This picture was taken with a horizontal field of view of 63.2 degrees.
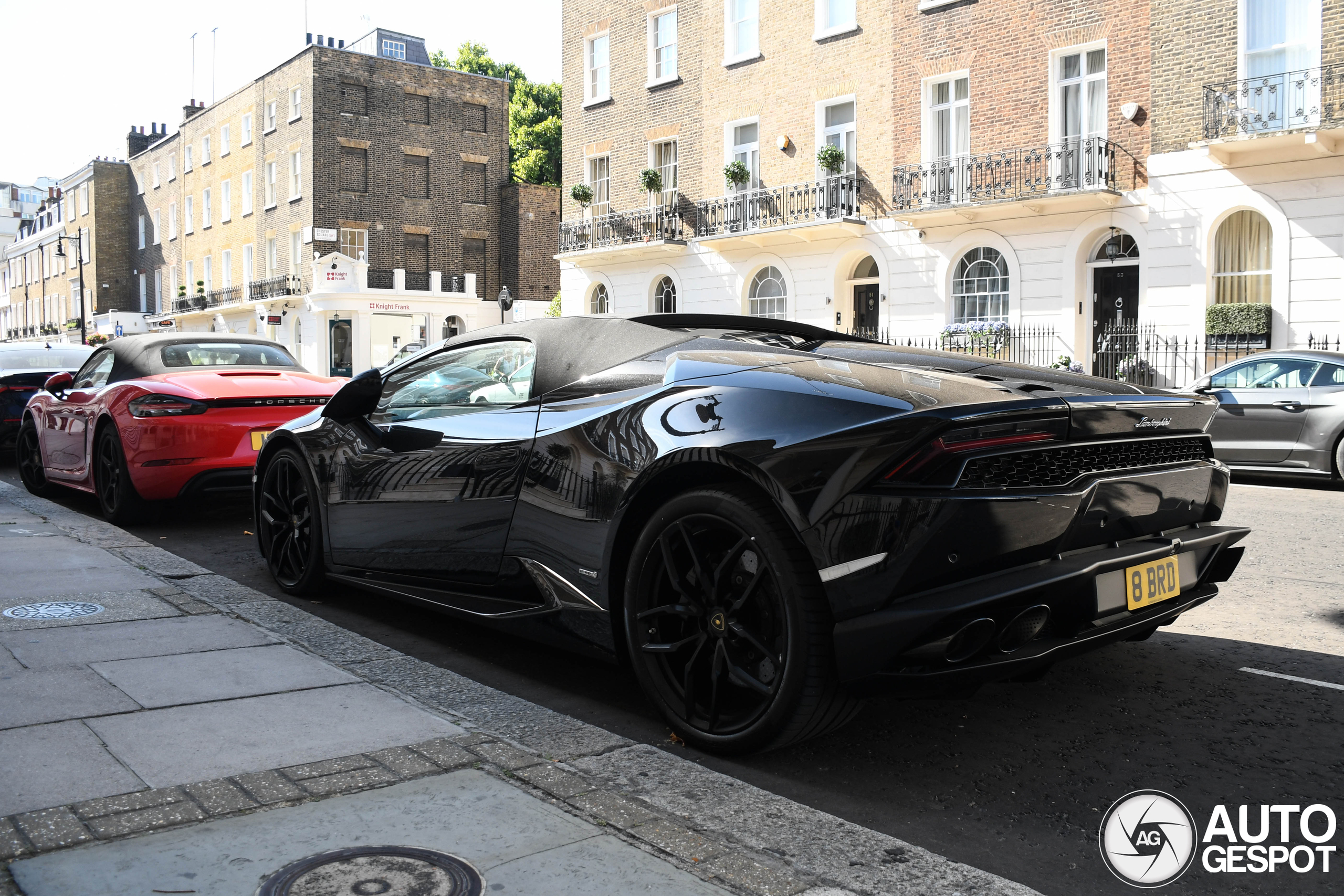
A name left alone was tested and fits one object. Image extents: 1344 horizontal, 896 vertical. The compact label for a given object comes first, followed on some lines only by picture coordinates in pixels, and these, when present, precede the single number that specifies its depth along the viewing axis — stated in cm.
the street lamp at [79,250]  5259
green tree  5278
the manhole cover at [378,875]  229
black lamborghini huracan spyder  283
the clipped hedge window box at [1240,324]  1811
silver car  1134
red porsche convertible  732
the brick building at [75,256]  6125
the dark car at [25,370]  1238
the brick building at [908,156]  1958
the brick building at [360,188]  4147
